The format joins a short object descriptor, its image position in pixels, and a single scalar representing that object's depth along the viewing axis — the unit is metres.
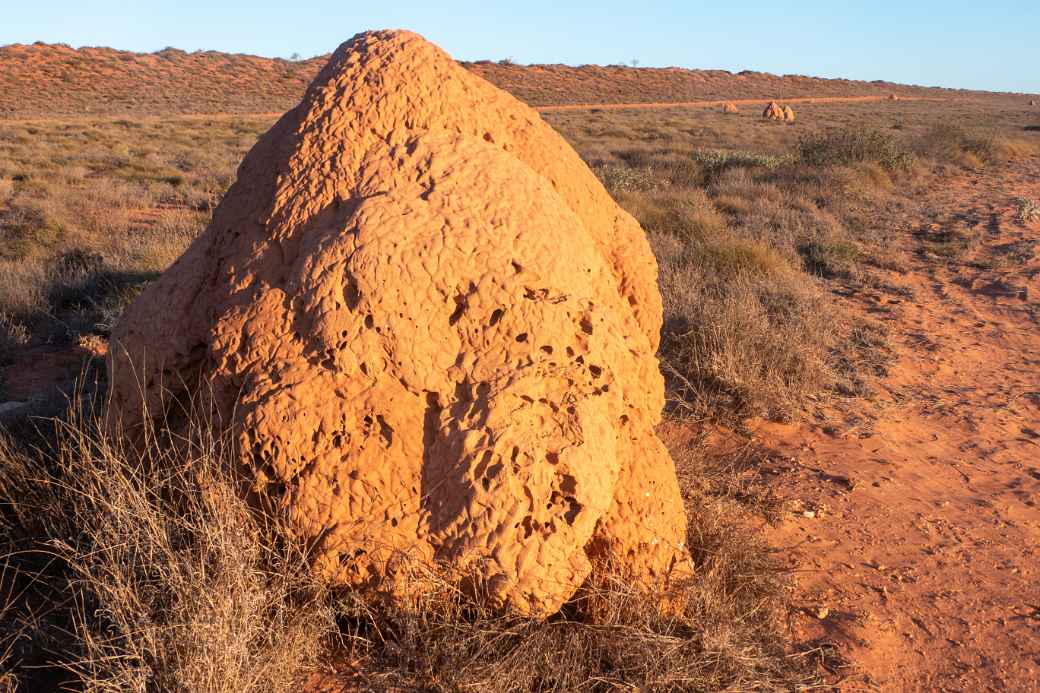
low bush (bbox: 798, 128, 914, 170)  13.41
